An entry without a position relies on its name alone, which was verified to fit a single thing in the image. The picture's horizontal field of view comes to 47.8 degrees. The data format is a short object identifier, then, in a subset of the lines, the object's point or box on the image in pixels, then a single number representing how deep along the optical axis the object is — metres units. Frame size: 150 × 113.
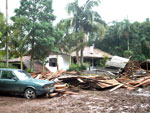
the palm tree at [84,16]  27.08
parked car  9.00
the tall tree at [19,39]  17.72
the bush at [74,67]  25.72
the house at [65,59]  28.85
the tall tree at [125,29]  37.22
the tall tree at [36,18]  20.88
